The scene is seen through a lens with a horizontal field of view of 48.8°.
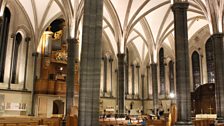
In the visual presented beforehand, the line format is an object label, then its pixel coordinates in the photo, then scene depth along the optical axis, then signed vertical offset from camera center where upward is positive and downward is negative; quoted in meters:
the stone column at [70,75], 16.61 +1.16
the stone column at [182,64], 11.05 +1.32
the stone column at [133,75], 29.15 +1.93
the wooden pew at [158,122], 14.83 -1.82
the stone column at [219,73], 14.54 +1.15
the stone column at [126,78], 28.63 +1.54
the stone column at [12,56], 19.95 +2.92
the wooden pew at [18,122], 10.97 -1.44
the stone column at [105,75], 26.69 +1.78
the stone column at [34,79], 20.94 +1.11
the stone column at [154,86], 22.73 +0.54
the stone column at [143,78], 29.92 +1.66
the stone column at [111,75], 27.14 +1.87
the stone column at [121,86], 19.39 +0.46
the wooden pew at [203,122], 15.08 -1.88
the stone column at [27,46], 21.56 +4.04
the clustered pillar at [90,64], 8.27 +0.98
